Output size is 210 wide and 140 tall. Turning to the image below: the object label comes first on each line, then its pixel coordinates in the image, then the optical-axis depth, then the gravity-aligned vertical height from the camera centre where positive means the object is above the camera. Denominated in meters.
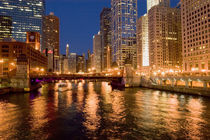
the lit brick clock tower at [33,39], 176.12 +39.15
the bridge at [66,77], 87.14 -2.60
